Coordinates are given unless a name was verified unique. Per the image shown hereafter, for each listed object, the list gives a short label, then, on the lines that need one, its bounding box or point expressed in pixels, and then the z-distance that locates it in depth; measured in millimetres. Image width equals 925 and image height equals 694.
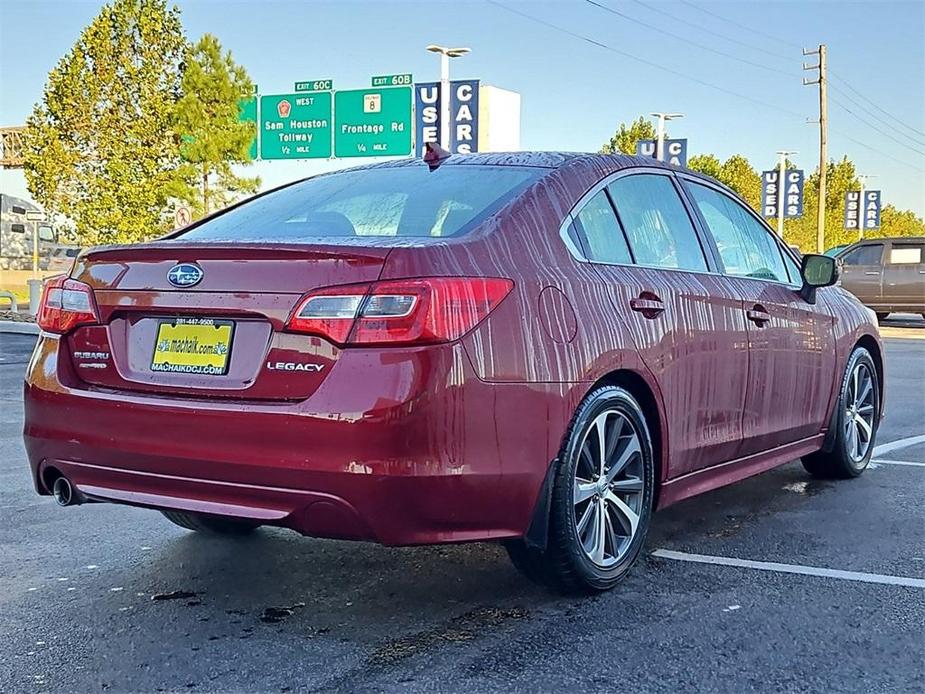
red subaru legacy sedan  3035
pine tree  28203
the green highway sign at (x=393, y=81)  28047
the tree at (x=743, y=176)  62188
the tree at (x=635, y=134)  50062
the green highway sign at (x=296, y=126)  29500
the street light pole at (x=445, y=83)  26047
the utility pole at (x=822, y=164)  36406
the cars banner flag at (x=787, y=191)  41438
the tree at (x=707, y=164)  57219
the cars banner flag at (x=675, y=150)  38594
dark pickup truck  21984
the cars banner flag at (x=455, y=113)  25672
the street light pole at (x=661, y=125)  44944
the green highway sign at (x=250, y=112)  30772
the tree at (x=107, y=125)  26094
